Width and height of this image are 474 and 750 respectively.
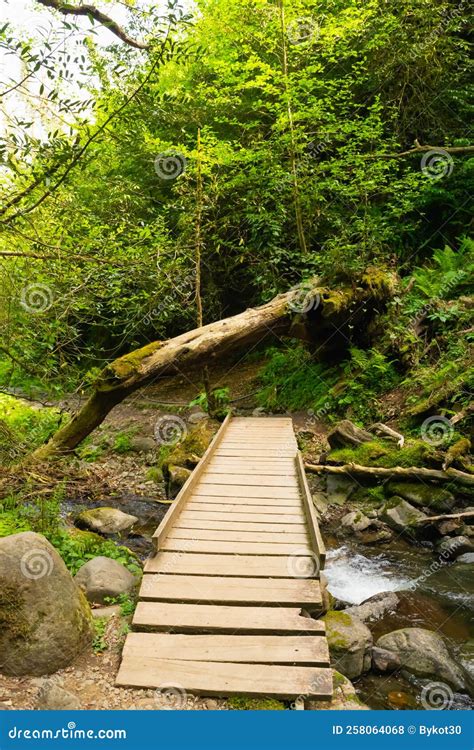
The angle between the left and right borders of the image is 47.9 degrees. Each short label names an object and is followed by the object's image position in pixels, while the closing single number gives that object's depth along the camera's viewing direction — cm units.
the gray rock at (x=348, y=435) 908
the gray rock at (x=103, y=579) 490
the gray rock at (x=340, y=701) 345
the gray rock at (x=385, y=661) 451
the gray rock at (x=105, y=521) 774
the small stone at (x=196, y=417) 1332
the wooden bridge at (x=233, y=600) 358
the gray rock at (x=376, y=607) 539
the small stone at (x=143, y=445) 1234
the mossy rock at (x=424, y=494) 751
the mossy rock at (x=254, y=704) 336
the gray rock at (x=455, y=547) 667
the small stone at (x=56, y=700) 324
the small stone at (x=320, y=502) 820
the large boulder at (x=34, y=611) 367
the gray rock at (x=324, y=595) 441
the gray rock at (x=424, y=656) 444
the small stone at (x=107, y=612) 447
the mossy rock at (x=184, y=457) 905
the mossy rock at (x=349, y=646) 438
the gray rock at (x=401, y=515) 732
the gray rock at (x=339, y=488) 851
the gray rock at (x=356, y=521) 754
